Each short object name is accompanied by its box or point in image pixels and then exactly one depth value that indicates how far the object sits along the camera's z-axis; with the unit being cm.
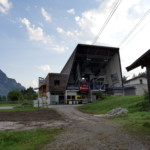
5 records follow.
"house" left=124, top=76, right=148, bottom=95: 4034
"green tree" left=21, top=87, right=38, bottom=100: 7514
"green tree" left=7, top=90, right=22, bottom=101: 6371
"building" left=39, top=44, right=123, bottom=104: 4062
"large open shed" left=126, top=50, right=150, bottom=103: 756
